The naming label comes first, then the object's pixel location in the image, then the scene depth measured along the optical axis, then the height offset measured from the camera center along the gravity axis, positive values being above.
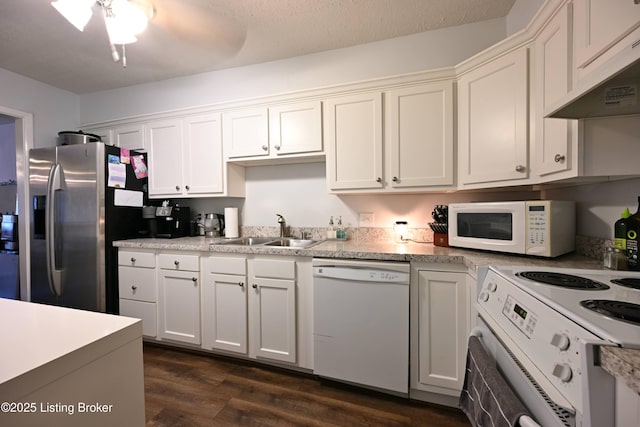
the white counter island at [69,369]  0.47 -0.32
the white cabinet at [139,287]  2.21 -0.66
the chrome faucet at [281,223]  2.46 -0.12
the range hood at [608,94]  0.67 +0.39
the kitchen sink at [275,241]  2.35 -0.28
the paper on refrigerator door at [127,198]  2.32 +0.13
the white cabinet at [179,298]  2.08 -0.71
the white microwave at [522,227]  1.32 -0.10
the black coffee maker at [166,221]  2.44 -0.10
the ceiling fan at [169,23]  1.42 +1.38
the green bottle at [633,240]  1.08 -0.13
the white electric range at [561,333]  0.51 -0.32
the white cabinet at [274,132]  2.10 +0.67
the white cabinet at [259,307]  1.82 -0.71
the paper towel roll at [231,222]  2.47 -0.11
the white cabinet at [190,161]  2.39 +0.48
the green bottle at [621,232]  1.12 -0.10
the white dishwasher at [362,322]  1.59 -0.71
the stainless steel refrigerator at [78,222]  2.21 -0.10
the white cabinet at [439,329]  1.51 -0.71
